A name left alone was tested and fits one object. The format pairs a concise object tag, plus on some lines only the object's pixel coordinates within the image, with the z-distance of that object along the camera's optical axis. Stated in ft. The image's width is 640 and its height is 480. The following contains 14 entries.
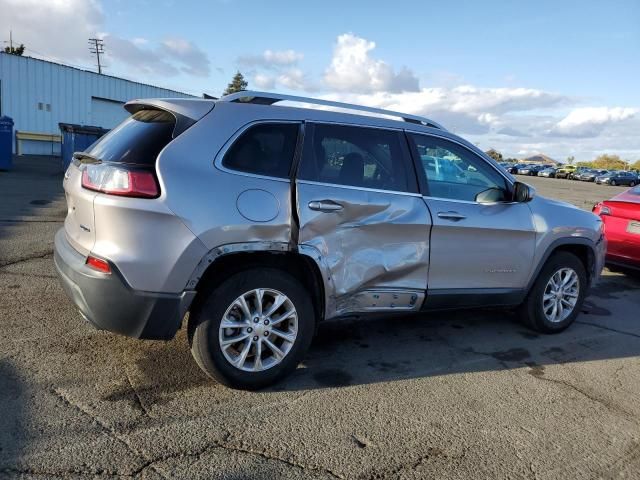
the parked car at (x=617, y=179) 167.63
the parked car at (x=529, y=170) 207.10
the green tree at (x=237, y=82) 217.46
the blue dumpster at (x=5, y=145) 53.42
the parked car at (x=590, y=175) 183.23
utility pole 207.10
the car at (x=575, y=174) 193.41
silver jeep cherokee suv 10.27
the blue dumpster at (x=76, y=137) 53.78
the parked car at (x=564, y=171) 202.48
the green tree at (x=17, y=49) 182.70
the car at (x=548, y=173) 202.39
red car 23.16
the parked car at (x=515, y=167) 210.88
